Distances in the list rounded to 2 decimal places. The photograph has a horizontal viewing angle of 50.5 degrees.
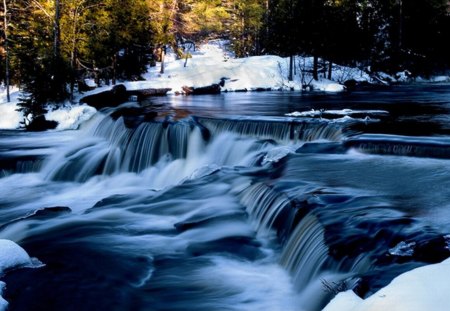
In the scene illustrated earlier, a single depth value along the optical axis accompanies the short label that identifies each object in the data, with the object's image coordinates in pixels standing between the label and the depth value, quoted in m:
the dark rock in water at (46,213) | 7.47
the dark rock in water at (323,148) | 9.23
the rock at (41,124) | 16.88
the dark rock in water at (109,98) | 18.88
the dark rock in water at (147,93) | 22.19
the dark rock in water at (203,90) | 25.14
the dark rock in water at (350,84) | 28.26
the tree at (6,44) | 18.42
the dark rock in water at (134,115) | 13.70
